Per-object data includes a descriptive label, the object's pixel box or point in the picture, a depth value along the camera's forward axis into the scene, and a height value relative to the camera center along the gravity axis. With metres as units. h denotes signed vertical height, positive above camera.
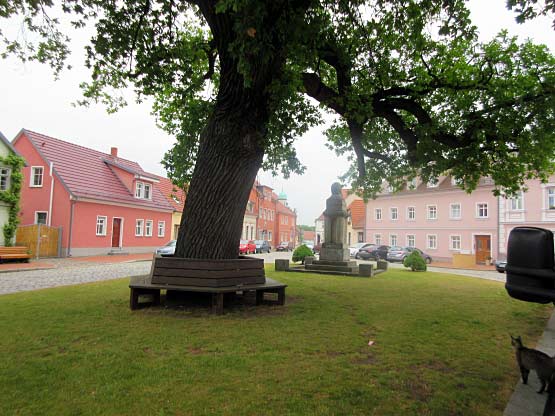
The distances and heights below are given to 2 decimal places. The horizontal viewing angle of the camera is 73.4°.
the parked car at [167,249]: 24.06 -1.10
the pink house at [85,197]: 24.89 +2.34
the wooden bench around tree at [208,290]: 6.09 -0.96
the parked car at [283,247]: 56.97 -1.79
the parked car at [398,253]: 31.62 -1.24
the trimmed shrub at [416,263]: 18.41 -1.18
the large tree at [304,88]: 6.54 +3.34
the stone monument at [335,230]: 16.83 +0.31
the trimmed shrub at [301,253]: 19.48 -0.90
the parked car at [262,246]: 42.78 -1.33
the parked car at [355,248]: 36.23 -1.07
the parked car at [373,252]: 33.12 -1.31
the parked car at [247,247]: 36.28 -1.31
